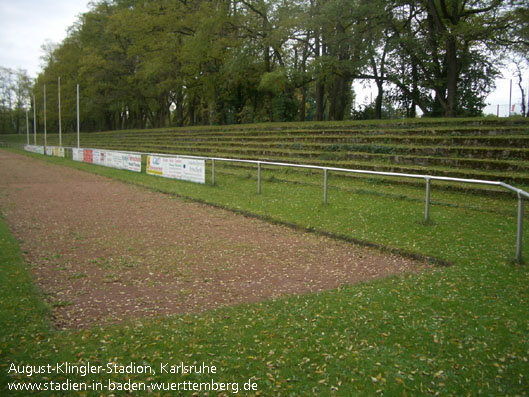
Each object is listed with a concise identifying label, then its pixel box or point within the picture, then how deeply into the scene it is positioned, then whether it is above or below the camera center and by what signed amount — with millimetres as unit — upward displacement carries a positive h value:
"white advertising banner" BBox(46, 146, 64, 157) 36666 -309
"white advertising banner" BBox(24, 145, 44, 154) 43625 -164
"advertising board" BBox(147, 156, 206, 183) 16784 -800
